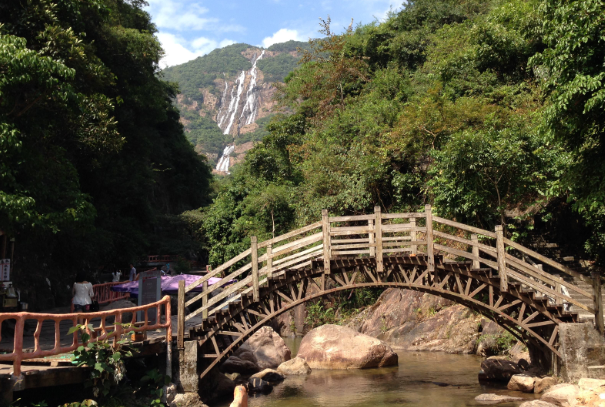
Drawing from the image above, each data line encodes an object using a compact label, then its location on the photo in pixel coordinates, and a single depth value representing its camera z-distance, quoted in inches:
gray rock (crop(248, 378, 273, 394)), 580.1
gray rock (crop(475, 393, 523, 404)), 487.8
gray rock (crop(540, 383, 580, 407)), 426.3
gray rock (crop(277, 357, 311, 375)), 660.1
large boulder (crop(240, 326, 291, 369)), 708.7
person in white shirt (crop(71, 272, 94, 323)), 580.7
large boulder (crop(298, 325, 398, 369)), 679.7
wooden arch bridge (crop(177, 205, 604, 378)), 499.5
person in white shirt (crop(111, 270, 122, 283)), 1111.5
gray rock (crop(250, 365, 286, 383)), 629.0
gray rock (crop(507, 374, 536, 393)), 514.6
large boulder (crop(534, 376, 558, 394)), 498.8
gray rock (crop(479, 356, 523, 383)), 574.5
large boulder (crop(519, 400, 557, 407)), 418.6
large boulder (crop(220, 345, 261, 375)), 662.5
